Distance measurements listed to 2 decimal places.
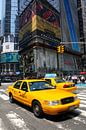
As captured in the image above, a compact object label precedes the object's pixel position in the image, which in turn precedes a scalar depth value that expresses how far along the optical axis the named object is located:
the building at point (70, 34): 40.22
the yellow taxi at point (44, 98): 3.51
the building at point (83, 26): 46.13
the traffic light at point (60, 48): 10.57
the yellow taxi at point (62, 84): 6.84
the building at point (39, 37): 32.87
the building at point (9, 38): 39.98
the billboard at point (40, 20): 33.26
